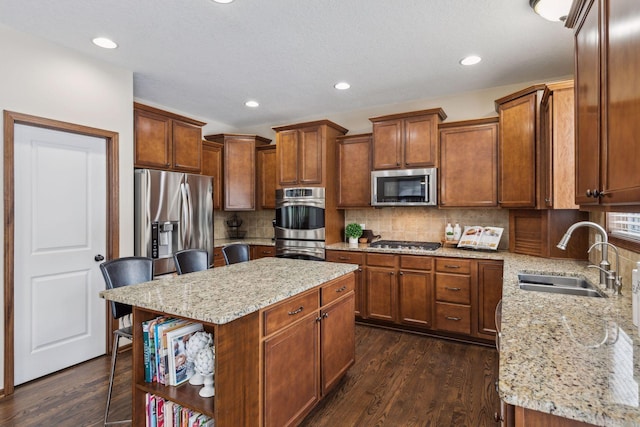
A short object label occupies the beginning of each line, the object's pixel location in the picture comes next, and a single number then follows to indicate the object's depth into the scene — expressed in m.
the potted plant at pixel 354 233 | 4.23
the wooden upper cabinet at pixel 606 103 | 0.96
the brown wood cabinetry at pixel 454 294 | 3.35
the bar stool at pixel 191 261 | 2.59
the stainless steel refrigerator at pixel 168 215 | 3.29
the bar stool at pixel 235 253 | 3.02
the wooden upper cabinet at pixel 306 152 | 4.20
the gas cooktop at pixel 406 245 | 3.75
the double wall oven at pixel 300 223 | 4.16
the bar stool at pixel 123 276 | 2.07
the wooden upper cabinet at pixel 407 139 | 3.75
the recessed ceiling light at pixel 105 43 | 2.63
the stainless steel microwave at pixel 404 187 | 3.76
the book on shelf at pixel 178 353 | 1.63
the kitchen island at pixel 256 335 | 1.49
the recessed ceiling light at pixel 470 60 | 2.98
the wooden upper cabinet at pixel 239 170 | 4.82
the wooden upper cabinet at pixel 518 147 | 3.05
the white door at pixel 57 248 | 2.58
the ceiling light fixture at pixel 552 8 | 2.11
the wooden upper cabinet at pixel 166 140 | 3.44
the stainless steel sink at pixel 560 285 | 2.07
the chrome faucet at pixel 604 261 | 1.95
